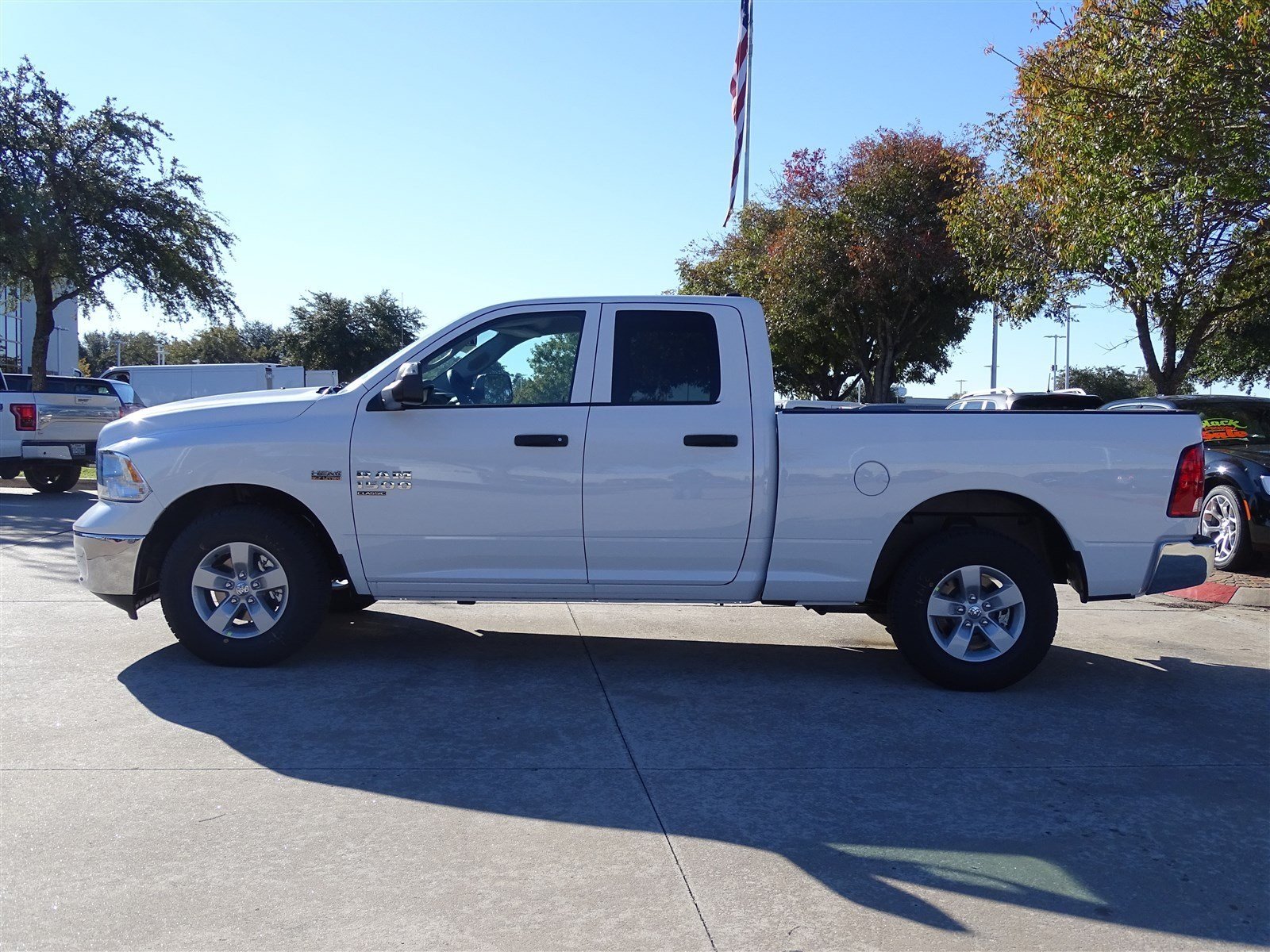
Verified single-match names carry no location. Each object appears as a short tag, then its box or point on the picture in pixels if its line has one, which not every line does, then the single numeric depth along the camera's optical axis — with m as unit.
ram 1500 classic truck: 5.83
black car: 9.51
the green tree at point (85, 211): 19.89
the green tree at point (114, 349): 89.62
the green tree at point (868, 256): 23.00
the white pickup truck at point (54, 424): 14.53
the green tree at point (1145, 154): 8.77
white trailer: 30.75
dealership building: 55.09
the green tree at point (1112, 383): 57.81
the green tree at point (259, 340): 69.00
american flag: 22.78
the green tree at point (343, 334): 57.78
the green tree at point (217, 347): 69.38
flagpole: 23.19
